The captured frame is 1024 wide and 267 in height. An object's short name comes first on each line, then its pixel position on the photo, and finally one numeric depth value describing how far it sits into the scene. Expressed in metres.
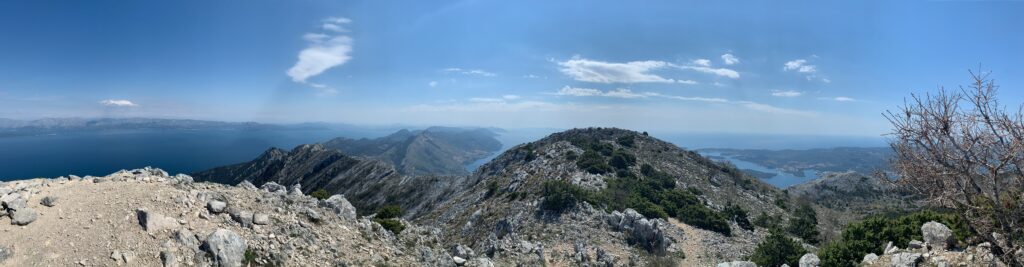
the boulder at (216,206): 18.53
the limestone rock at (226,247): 16.48
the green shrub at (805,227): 43.34
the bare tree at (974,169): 11.85
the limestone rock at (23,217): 14.95
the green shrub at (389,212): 35.16
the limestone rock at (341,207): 25.42
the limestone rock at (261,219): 19.14
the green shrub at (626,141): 83.56
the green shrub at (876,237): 19.77
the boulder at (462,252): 25.77
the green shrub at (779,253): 26.34
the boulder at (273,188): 26.80
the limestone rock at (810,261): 21.98
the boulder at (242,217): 18.66
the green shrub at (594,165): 61.03
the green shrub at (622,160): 65.25
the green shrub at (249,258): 17.02
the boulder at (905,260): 16.41
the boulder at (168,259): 15.42
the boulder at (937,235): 16.78
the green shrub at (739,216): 45.32
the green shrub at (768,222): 46.33
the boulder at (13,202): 15.27
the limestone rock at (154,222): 16.30
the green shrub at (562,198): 42.19
